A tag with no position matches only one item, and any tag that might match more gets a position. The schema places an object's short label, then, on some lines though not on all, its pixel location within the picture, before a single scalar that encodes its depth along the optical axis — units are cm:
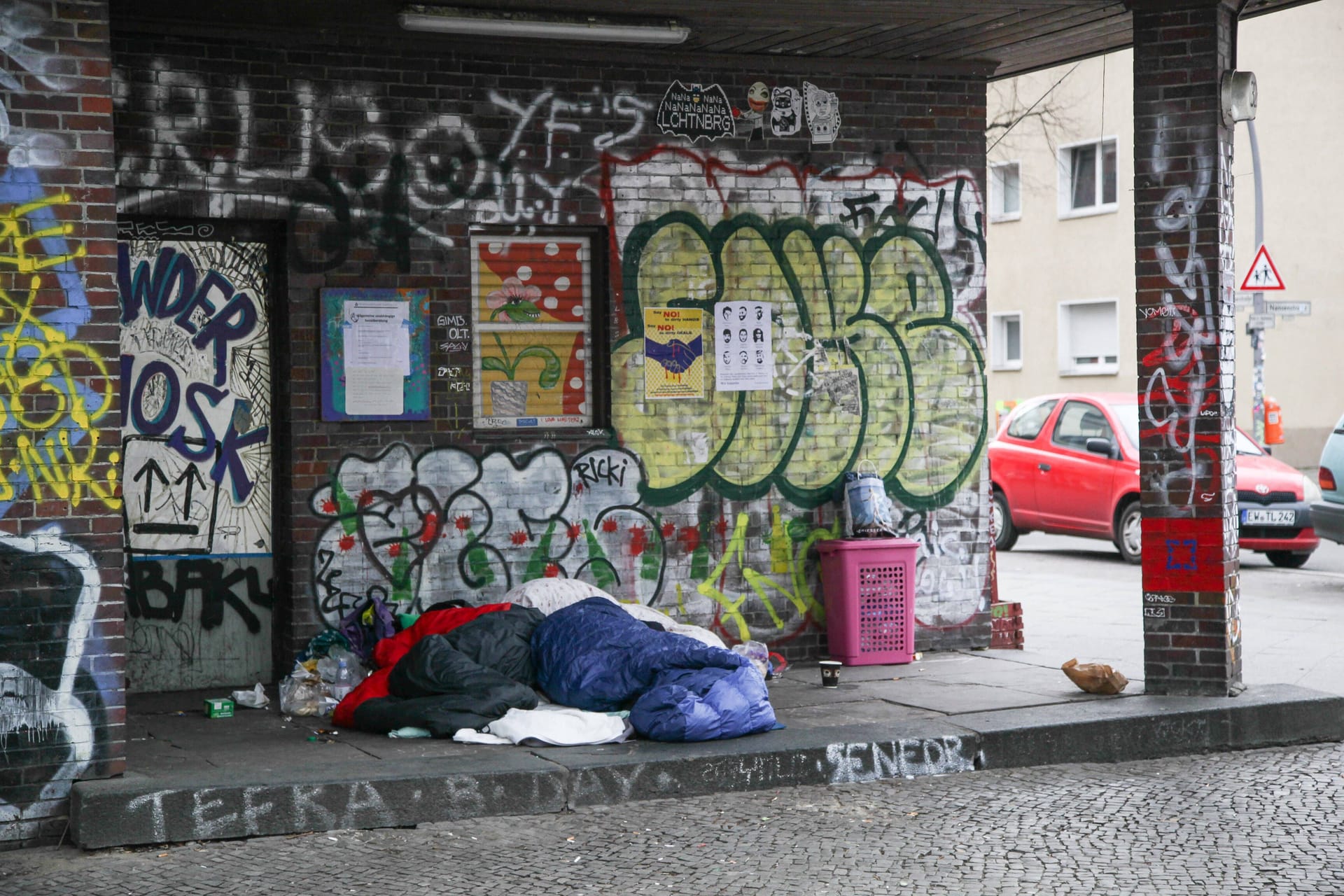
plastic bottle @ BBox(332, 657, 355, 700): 795
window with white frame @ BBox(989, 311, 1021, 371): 3197
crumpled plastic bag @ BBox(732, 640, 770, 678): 888
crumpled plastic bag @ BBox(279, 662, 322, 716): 784
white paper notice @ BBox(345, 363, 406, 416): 848
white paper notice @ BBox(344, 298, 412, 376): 847
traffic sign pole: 2159
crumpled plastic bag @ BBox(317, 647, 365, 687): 805
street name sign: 1969
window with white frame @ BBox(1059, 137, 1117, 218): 2908
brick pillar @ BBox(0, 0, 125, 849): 597
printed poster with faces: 932
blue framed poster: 844
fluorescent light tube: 780
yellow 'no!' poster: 916
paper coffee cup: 848
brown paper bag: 801
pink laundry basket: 923
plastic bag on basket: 934
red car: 1456
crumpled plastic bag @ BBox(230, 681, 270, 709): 806
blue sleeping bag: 703
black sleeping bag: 717
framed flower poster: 888
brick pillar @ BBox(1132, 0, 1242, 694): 798
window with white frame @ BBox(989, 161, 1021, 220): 3127
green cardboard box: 779
